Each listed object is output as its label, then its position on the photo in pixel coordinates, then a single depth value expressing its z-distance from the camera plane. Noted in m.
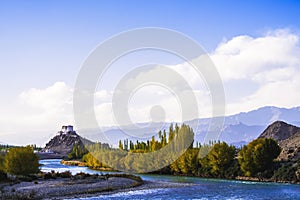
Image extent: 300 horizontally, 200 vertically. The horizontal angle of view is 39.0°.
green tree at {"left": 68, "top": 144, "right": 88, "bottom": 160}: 177.50
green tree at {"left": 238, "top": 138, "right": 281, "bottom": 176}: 72.44
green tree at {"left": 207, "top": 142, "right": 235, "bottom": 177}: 79.13
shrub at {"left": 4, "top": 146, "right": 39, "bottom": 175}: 71.56
